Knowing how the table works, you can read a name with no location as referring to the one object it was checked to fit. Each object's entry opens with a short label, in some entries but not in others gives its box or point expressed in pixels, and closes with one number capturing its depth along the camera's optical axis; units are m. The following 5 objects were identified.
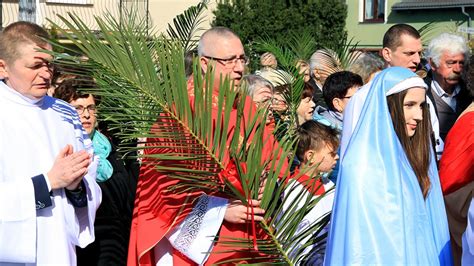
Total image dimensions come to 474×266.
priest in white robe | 4.10
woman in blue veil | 3.64
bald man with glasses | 4.42
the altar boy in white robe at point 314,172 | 4.35
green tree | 24.77
